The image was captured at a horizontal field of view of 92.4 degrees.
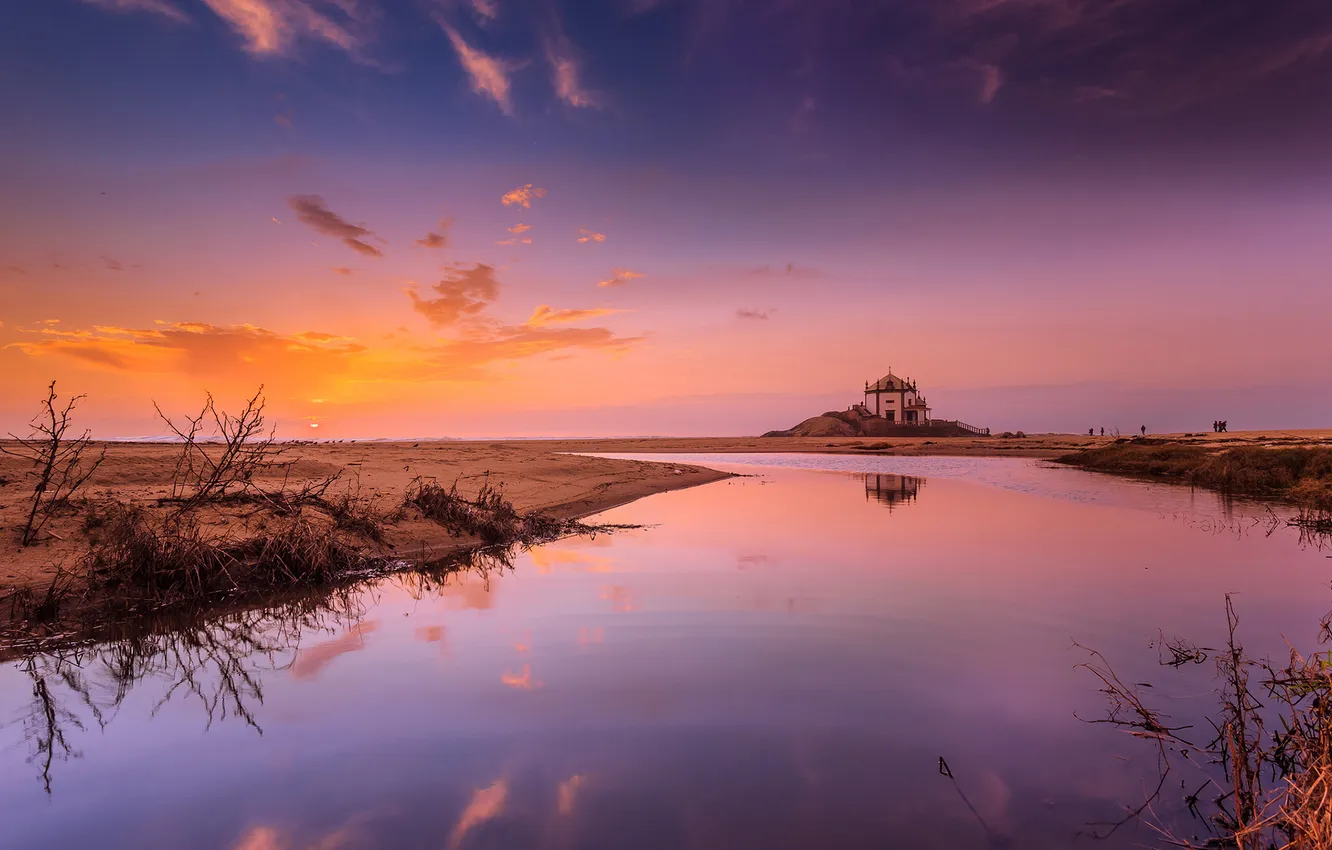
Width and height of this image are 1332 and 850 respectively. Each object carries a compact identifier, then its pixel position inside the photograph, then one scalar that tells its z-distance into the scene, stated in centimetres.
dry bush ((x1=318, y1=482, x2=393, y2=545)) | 1175
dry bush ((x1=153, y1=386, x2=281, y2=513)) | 960
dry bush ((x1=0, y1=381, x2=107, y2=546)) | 885
